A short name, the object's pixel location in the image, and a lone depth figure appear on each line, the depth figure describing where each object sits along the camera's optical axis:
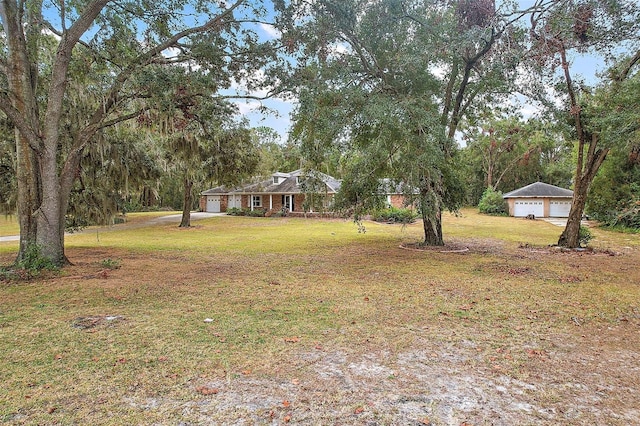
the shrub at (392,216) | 24.31
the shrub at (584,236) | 12.48
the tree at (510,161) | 36.31
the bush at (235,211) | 32.31
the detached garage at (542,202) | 29.36
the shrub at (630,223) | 18.41
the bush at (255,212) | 31.13
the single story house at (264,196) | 31.83
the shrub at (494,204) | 32.09
